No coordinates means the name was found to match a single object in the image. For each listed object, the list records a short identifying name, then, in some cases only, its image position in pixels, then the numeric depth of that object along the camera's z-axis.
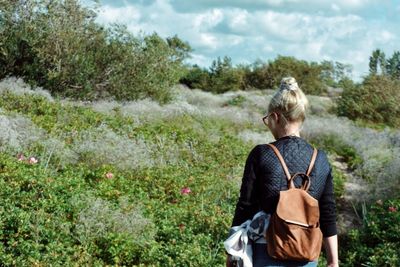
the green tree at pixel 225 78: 34.84
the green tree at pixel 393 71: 21.40
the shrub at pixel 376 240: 6.11
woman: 3.02
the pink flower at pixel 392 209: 6.88
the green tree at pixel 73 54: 15.14
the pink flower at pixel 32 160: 7.15
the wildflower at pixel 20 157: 7.28
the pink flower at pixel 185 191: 7.55
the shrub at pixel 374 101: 19.40
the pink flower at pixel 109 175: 7.42
